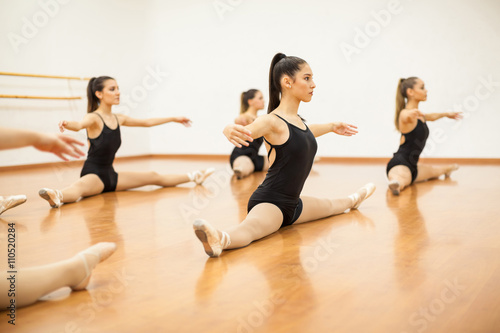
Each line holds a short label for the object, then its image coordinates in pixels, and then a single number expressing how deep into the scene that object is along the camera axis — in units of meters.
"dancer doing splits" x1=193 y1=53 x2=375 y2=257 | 2.13
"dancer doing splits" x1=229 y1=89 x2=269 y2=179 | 4.82
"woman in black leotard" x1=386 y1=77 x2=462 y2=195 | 3.83
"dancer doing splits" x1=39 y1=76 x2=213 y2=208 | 3.65
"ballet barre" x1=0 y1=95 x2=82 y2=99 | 5.84
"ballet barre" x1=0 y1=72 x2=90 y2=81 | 5.89
